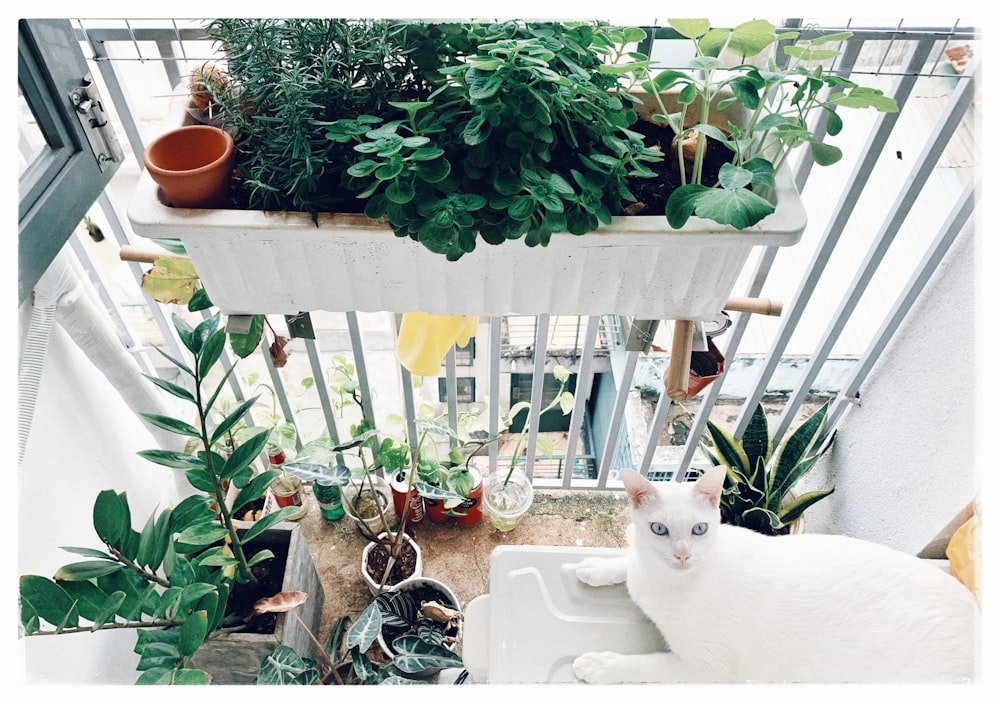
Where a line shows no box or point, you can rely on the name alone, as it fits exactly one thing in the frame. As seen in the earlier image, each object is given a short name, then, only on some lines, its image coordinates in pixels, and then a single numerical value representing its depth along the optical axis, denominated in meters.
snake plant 1.45
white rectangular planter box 0.71
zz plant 0.82
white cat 0.92
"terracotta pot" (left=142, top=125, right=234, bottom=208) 0.69
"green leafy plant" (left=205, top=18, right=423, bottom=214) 0.70
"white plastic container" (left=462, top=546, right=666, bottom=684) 0.99
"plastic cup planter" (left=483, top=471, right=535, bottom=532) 1.61
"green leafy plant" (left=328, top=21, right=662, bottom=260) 0.65
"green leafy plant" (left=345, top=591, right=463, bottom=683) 1.16
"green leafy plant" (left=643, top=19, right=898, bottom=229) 0.67
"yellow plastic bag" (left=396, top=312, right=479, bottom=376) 0.99
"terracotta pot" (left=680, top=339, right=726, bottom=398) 1.02
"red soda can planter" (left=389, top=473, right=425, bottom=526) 1.55
